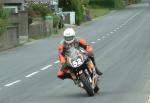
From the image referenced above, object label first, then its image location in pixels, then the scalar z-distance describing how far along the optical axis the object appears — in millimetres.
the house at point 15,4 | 55534
